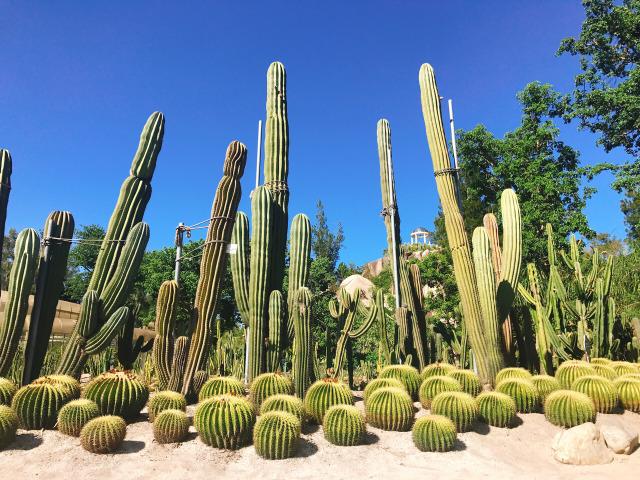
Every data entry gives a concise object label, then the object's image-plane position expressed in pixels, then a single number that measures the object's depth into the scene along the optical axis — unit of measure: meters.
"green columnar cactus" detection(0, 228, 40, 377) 6.47
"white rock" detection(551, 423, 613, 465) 5.05
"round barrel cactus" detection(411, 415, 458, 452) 5.07
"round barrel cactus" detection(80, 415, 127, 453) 4.76
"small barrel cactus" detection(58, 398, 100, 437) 5.08
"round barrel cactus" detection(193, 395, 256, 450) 4.97
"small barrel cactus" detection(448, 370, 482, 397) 6.54
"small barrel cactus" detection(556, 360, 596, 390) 7.02
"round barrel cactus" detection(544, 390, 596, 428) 5.90
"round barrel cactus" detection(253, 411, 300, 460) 4.79
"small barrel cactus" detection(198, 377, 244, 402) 6.06
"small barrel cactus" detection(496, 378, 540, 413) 6.38
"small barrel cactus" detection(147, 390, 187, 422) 5.51
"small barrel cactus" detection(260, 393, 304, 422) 5.36
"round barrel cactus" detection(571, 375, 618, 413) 6.52
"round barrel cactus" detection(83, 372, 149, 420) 5.55
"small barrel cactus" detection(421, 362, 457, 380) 6.95
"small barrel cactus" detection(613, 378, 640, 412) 6.77
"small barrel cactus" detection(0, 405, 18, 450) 4.85
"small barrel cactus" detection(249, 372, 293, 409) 5.96
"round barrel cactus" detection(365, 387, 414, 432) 5.62
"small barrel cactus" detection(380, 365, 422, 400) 6.75
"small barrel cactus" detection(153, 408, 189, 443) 5.03
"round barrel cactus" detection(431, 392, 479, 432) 5.59
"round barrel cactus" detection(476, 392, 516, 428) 5.84
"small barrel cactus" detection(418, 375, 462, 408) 6.23
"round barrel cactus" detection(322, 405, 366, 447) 5.15
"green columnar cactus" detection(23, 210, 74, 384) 6.78
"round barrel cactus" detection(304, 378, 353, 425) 5.76
